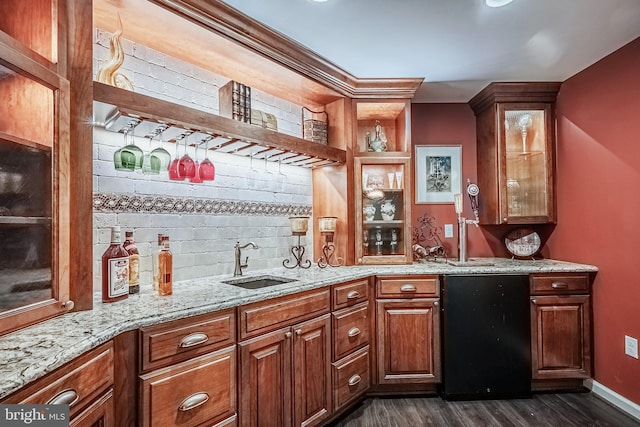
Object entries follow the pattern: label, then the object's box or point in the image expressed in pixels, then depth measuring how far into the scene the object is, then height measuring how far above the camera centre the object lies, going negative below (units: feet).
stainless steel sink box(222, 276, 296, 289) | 6.96 -1.42
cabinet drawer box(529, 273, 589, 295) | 8.16 -1.77
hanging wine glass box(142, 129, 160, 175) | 5.27 +0.82
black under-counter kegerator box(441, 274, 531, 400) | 7.86 -2.96
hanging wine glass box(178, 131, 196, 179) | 5.57 +0.81
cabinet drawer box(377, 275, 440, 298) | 8.09 -1.79
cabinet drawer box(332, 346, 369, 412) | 6.90 -3.56
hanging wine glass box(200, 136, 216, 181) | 5.78 +0.78
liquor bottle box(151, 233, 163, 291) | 5.73 -0.85
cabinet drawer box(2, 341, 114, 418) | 2.78 -1.55
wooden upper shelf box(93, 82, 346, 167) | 4.86 +1.56
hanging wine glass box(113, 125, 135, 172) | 4.88 +0.80
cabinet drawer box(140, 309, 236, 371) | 4.15 -1.64
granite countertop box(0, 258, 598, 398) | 2.91 -1.26
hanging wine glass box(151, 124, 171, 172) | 5.35 +0.99
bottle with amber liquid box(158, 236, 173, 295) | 5.41 -0.94
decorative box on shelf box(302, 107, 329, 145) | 8.62 +2.20
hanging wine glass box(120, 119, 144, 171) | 4.87 +0.87
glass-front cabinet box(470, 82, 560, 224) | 9.41 +1.73
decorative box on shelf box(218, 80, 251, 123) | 6.48 +2.25
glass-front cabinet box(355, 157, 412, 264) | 8.96 +0.07
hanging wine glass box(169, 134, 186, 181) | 5.58 +0.74
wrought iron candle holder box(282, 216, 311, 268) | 8.04 -0.82
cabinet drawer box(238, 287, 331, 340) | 5.26 -1.69
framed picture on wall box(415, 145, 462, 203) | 10.54 +1.26
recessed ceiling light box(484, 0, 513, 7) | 5.74 +3.62
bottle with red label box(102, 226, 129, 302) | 4.88 -0.81
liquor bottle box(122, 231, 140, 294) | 5.41 -0.77
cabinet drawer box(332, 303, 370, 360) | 6.98 -2.54
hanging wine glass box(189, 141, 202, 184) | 5.68 +0.68
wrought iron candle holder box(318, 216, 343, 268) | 8.59 -0.78
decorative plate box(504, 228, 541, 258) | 9.68 -0.91
